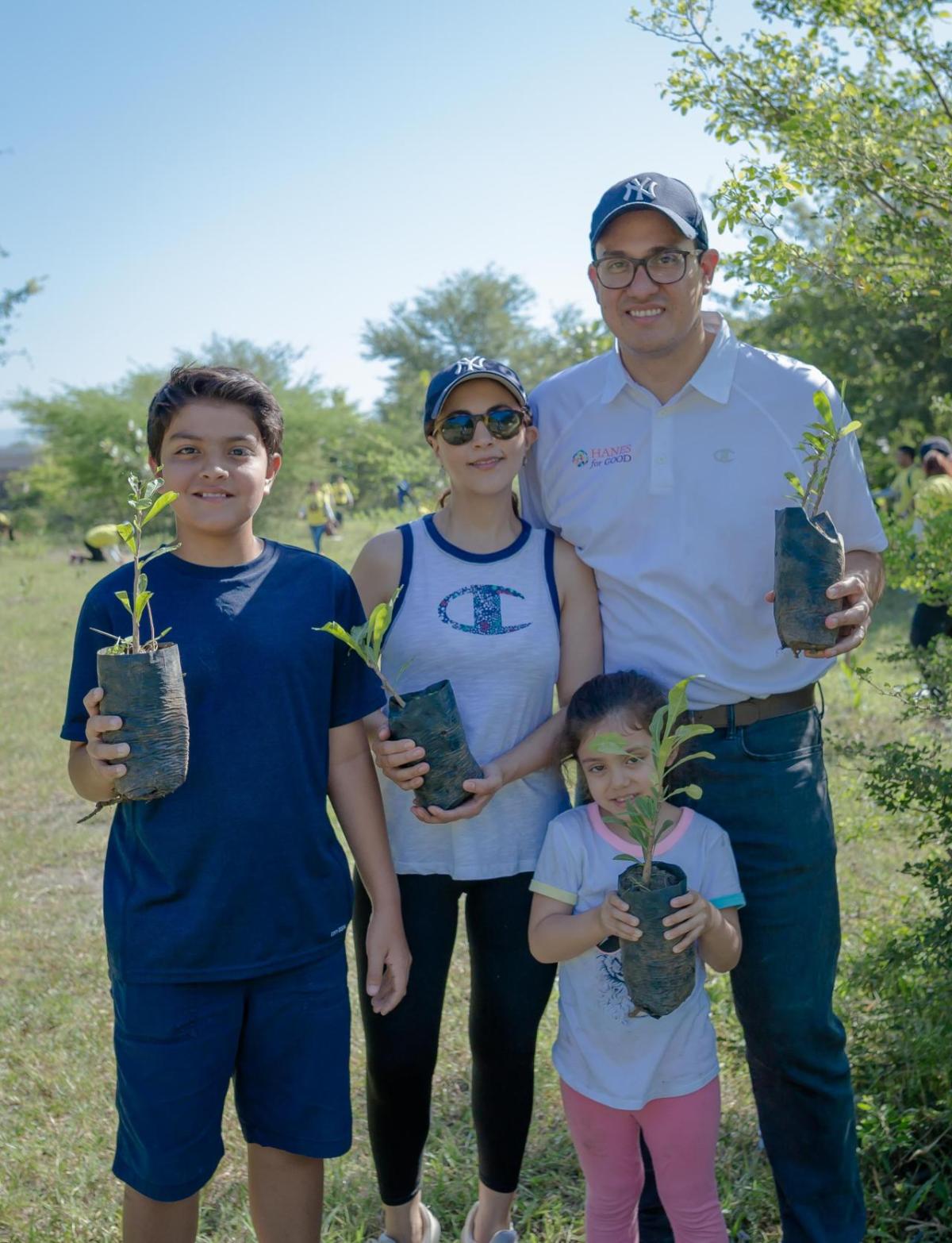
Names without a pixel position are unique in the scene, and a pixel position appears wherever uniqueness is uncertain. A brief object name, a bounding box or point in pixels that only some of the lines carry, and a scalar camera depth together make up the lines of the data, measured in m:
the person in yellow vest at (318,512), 20.23
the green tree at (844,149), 2.93
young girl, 2.30
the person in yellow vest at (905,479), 8.58
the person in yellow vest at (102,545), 22.39
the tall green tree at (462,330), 43.88
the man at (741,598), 2.51
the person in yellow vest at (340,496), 27.52
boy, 2.13
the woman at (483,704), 2.53
